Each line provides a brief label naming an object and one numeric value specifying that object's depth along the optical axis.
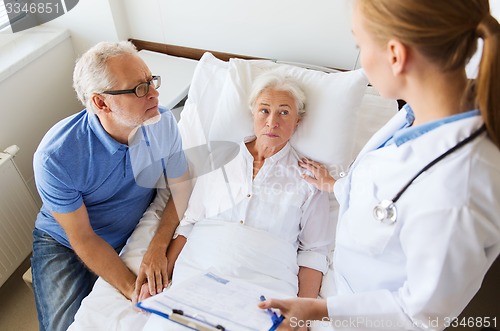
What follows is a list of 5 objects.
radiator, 1.64
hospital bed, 1.45
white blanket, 1.22
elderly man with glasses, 1.21
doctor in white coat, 0.61
